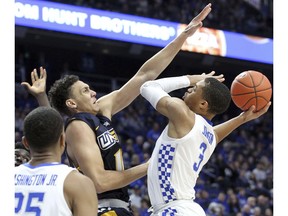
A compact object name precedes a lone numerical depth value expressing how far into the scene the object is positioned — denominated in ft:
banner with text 46.52
